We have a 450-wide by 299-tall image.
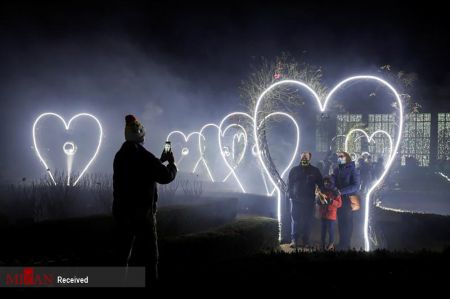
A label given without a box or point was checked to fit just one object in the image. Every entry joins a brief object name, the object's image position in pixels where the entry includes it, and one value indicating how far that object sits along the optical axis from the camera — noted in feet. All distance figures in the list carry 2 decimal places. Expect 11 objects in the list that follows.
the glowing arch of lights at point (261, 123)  36.09
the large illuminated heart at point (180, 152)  99.35
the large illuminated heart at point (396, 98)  30.68
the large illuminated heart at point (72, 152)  49.65
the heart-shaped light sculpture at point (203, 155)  78.74
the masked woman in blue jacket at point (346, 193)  30.66
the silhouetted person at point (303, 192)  31.32
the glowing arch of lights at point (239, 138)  66.32
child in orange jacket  31.04
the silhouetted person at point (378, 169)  42.82
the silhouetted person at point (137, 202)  16.37
